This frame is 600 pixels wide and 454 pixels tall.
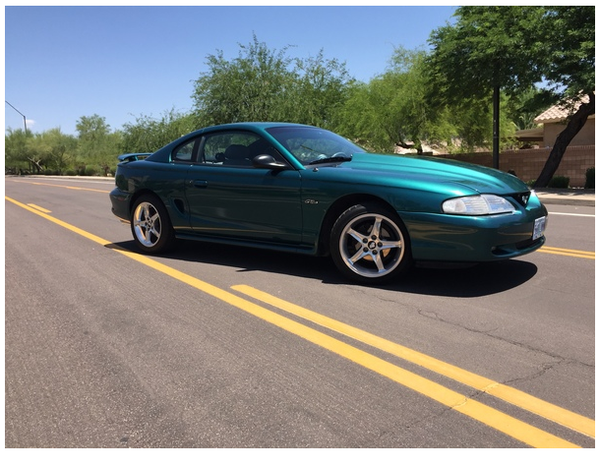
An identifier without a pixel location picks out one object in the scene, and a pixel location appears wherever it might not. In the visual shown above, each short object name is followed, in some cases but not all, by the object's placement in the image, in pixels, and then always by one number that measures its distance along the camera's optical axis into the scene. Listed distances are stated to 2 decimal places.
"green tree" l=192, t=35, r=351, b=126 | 28.61
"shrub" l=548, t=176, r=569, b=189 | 19.61
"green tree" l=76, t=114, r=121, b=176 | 61.50
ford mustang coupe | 4.45
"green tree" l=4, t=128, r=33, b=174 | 82.19
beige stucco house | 28.98
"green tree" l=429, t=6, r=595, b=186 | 16.41
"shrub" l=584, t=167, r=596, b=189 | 18.44
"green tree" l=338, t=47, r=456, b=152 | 25.20
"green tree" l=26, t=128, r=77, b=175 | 80.00
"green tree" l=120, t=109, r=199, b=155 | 42.50
